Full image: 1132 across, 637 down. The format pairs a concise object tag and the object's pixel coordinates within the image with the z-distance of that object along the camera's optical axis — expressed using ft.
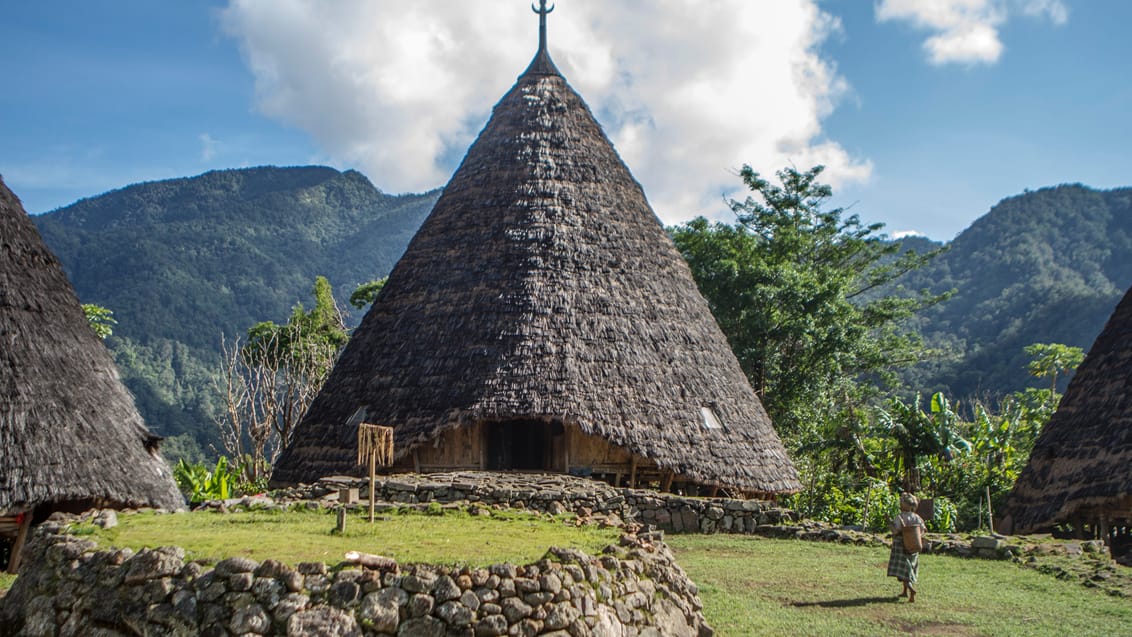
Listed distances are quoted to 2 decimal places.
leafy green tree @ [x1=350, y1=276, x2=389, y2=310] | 93.91
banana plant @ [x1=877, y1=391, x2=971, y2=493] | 61.87
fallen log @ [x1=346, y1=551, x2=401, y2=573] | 20.80
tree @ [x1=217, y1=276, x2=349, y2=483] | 71.20
